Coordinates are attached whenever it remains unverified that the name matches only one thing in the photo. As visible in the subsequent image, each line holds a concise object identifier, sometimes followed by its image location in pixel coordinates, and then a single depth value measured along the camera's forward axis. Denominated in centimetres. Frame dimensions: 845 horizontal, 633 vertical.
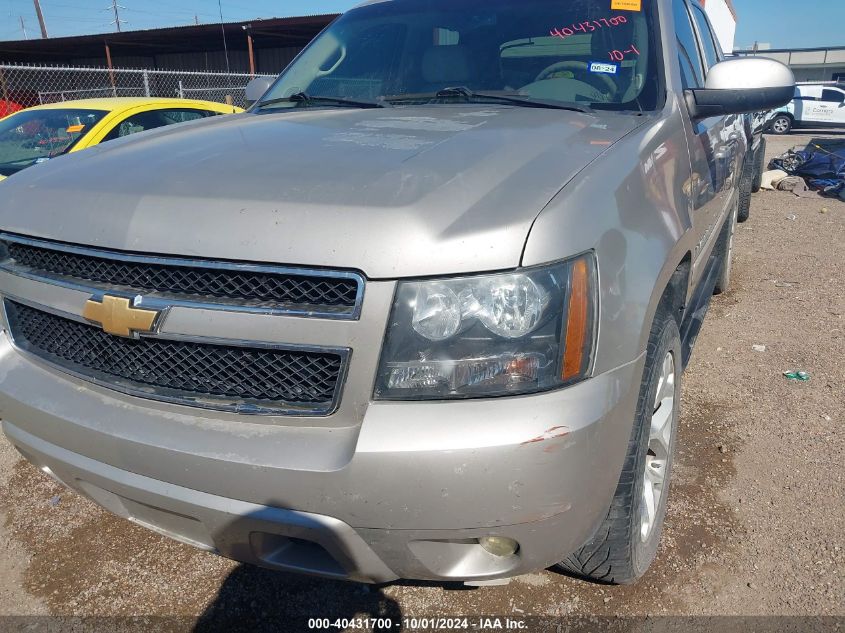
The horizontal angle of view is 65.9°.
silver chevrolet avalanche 145
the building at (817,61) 4300
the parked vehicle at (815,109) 2216
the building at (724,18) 2528
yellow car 607
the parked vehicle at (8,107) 1373
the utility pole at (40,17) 3762
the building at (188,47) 2184
